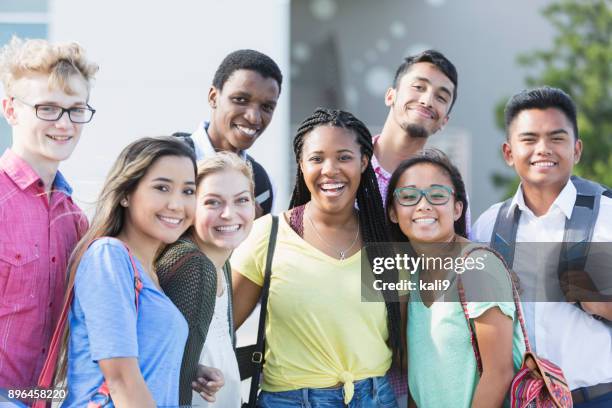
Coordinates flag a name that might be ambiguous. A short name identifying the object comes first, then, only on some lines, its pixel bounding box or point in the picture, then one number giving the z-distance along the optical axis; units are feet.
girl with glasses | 10.43
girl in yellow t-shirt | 10.94
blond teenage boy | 9.55
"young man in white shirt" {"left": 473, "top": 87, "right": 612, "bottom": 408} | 11.64
